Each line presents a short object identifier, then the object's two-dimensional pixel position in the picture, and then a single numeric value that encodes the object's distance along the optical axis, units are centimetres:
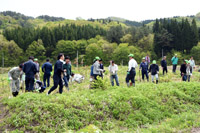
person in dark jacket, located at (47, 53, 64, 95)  827
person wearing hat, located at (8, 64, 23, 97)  896
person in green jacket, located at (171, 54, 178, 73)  1661
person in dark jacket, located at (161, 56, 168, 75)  1628
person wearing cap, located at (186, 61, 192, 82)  1313
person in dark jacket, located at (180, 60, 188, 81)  1324
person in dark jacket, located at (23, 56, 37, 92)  891
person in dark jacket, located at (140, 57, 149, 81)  1296
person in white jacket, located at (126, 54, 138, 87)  1052
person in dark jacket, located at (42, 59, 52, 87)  1100
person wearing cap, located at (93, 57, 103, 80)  1009
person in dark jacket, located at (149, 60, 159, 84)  1264
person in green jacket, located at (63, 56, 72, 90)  980
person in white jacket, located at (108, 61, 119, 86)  1090
